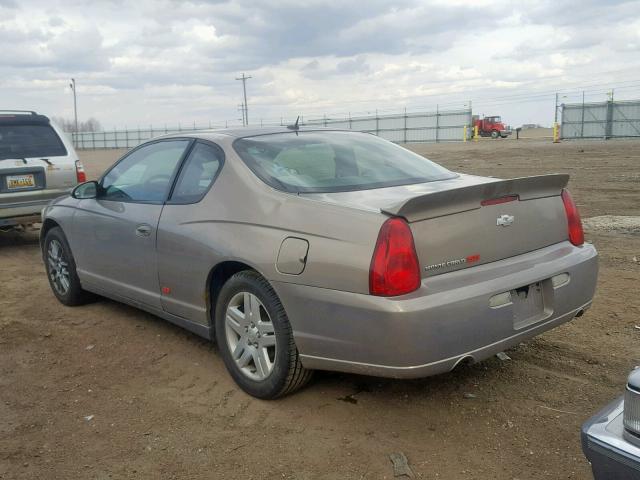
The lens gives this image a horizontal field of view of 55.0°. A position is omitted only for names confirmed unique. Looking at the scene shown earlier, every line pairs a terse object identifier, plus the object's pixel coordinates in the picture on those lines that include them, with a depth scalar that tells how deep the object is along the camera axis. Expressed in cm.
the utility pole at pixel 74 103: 7264
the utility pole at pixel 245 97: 7216
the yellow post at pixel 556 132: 3431
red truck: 4980
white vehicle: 784
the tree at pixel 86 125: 9691
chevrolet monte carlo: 292
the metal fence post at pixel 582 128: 3388
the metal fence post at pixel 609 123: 3238
